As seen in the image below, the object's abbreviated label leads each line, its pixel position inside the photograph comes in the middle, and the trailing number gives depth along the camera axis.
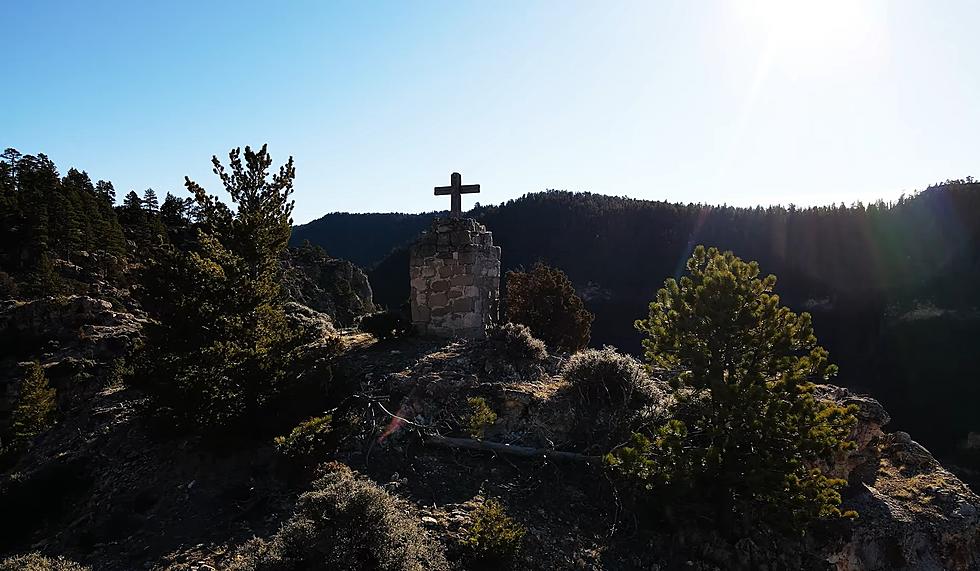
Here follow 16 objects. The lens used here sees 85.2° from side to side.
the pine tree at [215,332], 9.70
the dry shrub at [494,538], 6.99
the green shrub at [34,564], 5.96
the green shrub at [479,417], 9.63
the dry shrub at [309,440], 8.87
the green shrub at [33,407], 19.38
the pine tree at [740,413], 7.53
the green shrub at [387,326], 13.79
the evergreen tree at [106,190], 62.79
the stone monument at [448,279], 13.93
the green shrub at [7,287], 35.09
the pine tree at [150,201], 62.74
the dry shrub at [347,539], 6.16
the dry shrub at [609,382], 10.80
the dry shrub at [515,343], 12.33
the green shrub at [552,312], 15.78
